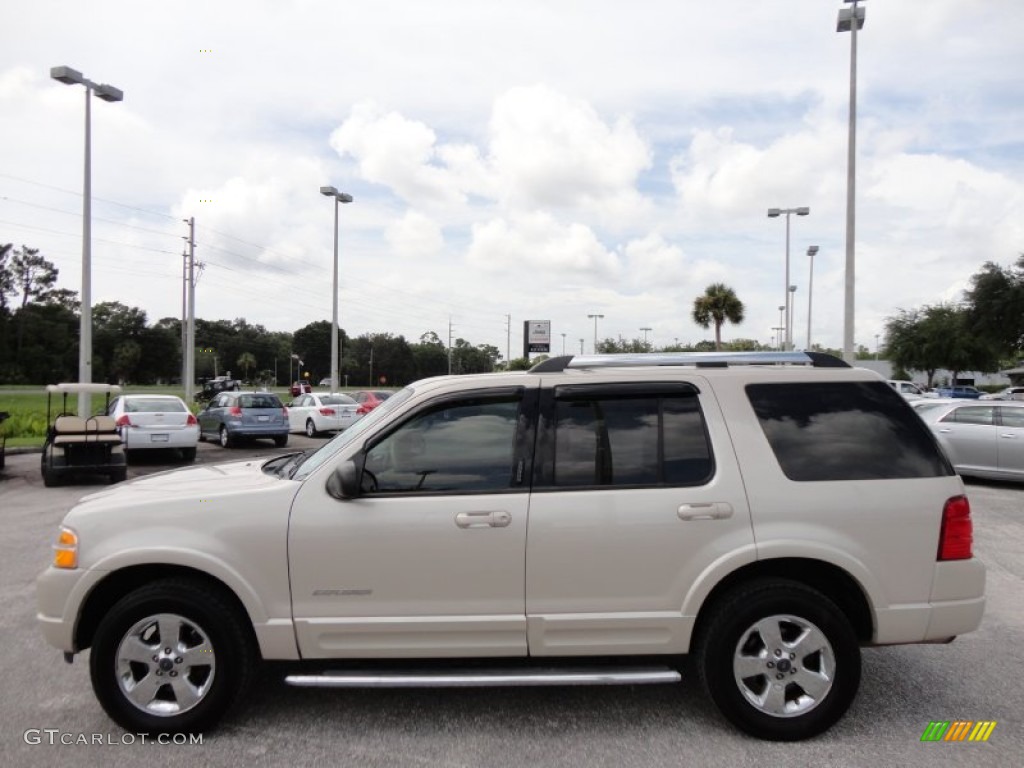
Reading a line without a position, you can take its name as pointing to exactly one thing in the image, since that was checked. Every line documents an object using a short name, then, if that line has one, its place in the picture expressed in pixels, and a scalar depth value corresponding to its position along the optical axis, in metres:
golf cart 12.48
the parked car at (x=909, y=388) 36.05
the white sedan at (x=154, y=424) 15.70
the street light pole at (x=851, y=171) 18.62
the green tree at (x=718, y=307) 43.44
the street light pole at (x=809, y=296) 46.16
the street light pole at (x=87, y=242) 20.06
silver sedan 12.60
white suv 3.68
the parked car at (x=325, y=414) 23.88
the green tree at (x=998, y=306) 32.50
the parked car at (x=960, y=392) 44.62
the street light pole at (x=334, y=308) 32.62
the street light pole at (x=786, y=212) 33.78
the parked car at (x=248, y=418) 19.72
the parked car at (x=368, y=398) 25.14
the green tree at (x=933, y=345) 51.12
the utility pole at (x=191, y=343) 38.00
